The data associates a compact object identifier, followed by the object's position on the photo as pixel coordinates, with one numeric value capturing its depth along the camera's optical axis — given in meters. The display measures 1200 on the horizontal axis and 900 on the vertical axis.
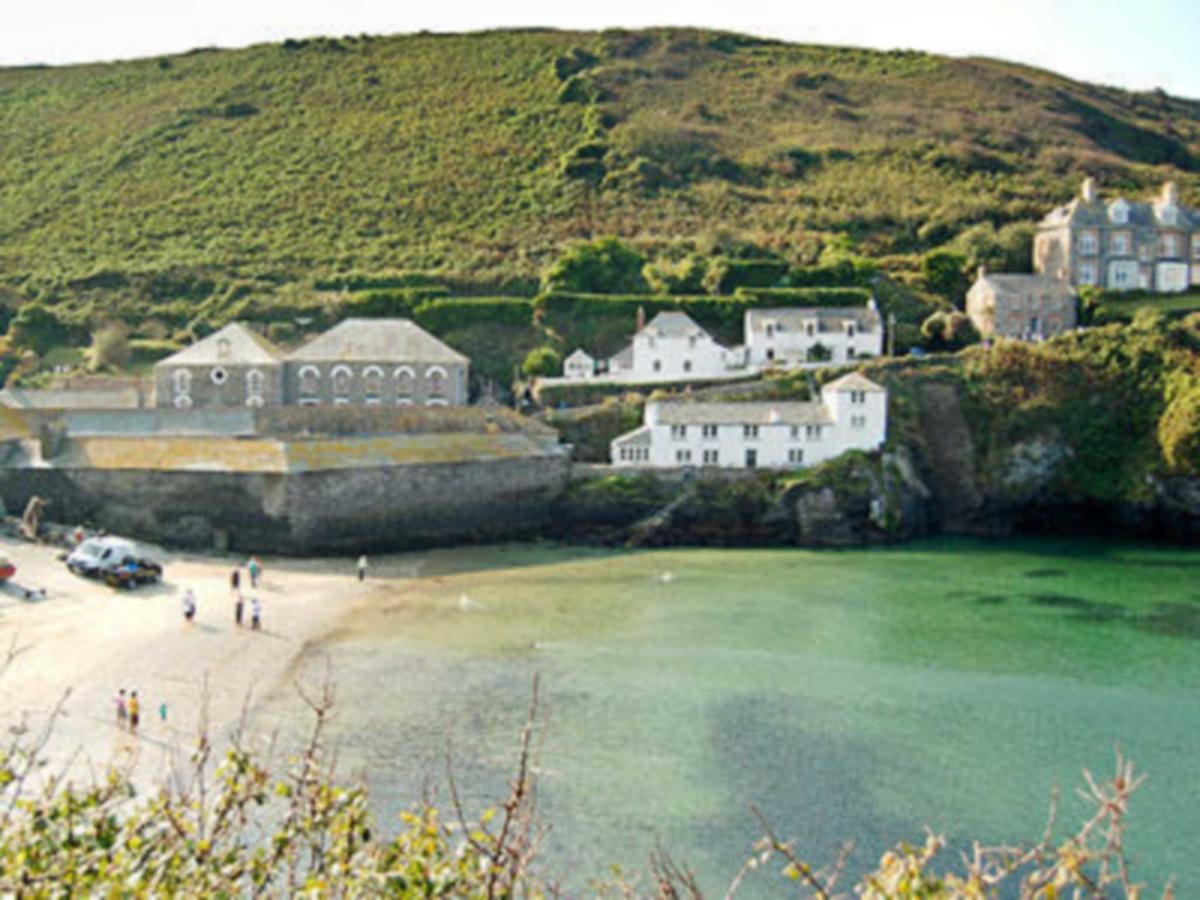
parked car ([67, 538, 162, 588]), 31.23
